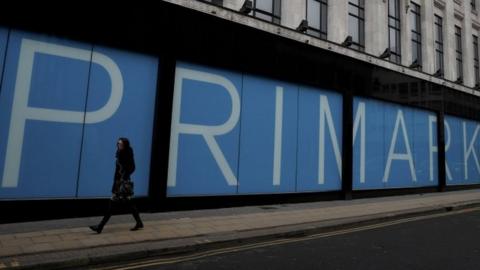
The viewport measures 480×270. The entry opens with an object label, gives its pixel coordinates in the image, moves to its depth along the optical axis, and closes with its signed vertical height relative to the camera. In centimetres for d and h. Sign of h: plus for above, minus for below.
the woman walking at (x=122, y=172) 727 -3
